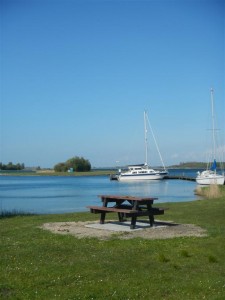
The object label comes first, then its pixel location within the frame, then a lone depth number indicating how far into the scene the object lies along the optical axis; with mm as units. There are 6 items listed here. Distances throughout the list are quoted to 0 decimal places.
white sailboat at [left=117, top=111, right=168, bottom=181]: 100938
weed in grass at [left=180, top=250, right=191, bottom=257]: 9250
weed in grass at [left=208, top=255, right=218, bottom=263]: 8828
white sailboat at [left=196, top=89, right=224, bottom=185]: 63894
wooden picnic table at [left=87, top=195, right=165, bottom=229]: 13289
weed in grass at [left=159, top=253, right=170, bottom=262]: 8784
